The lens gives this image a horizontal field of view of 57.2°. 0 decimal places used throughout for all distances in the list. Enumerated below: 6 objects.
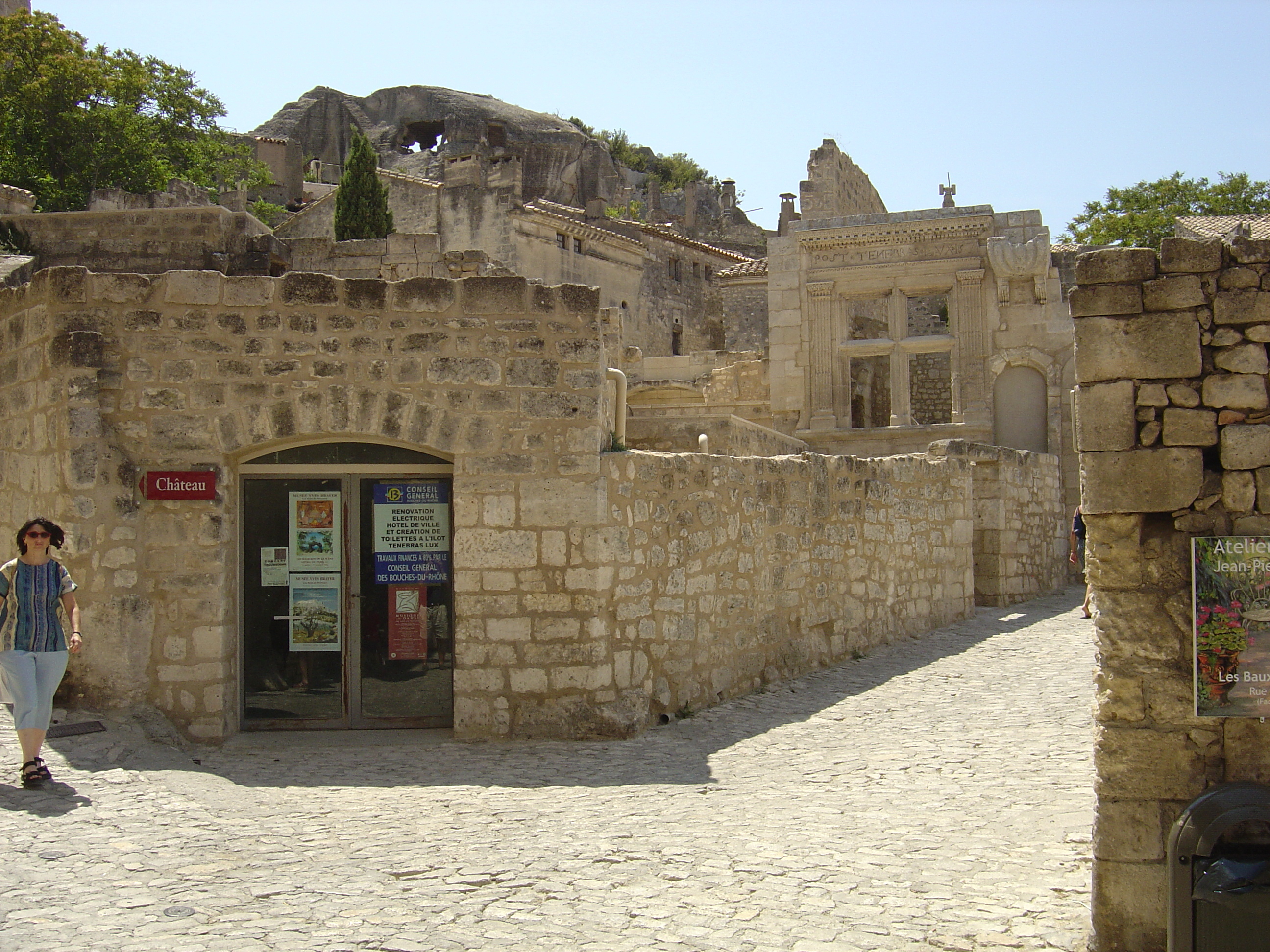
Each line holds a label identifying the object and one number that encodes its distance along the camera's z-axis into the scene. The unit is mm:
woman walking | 5805
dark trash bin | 3443
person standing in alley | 11233
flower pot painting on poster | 3791
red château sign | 7062
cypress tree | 25844
